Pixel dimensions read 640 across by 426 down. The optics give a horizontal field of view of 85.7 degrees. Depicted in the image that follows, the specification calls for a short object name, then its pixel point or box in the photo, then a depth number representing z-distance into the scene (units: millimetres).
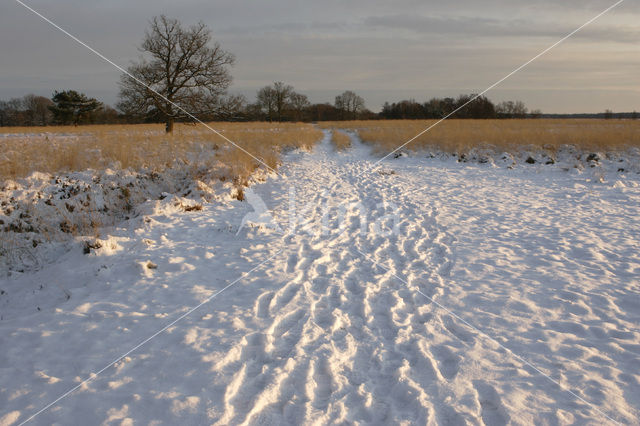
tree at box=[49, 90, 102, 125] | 50094
